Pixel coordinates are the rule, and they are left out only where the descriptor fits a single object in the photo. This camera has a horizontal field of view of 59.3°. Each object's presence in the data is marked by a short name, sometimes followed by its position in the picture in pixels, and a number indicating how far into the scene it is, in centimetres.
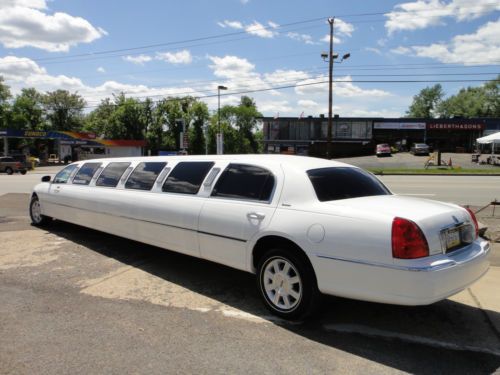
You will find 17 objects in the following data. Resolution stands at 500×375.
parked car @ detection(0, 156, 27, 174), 3581
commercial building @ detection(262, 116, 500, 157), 6319
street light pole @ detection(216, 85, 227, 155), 3070
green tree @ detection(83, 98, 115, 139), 7569
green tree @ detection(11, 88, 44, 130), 7544
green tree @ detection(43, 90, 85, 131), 8544
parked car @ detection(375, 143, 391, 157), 5212
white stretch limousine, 345
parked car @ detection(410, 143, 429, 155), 5169
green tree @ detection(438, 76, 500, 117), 10350
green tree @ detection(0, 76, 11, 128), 7456
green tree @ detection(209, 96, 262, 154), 9188
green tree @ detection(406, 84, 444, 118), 11681
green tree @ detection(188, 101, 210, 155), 8000
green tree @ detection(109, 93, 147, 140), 7544
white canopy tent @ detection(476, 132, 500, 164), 3497
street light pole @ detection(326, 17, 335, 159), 3301
